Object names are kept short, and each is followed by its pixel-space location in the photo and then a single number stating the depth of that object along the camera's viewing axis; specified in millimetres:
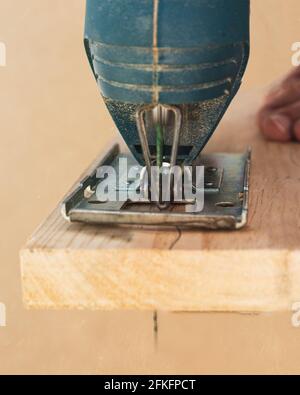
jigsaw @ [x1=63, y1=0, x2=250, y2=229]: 421
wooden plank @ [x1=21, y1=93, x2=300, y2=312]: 403
